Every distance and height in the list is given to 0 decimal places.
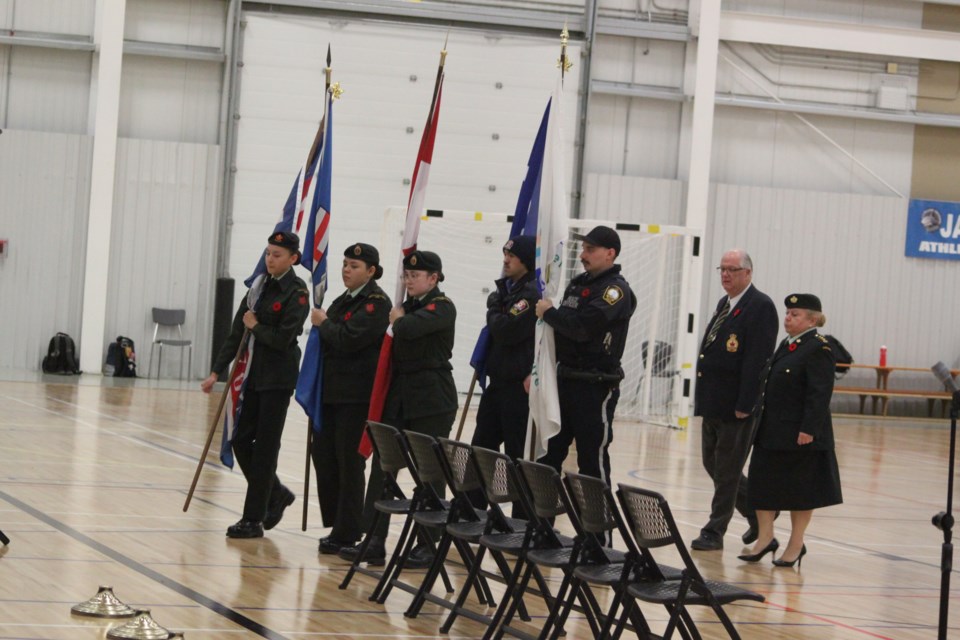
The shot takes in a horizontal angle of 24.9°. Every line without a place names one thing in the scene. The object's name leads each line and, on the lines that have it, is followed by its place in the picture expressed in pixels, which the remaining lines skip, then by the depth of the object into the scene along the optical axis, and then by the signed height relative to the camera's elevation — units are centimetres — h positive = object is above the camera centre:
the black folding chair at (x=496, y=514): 883 -98
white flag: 1126 +9
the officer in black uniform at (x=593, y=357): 1150 -38
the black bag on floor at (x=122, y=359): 3202 -155
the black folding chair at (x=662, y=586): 747 -99
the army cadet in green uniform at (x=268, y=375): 1229 -63
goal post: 2936 -2
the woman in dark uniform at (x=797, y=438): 1260 -80
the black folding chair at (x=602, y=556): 780 -98
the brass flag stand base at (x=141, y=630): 807 -140
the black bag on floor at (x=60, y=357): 3153 -157
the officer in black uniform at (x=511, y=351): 1183 -38
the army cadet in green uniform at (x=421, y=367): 1132 -49
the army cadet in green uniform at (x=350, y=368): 1173 -54
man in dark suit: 1314 -50
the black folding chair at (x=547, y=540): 818 -101
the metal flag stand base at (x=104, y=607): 876 -143
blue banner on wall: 3578 +134
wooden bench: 3529 -141
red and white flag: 1150 +25
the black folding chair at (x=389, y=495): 999 -105
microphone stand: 832 -93
